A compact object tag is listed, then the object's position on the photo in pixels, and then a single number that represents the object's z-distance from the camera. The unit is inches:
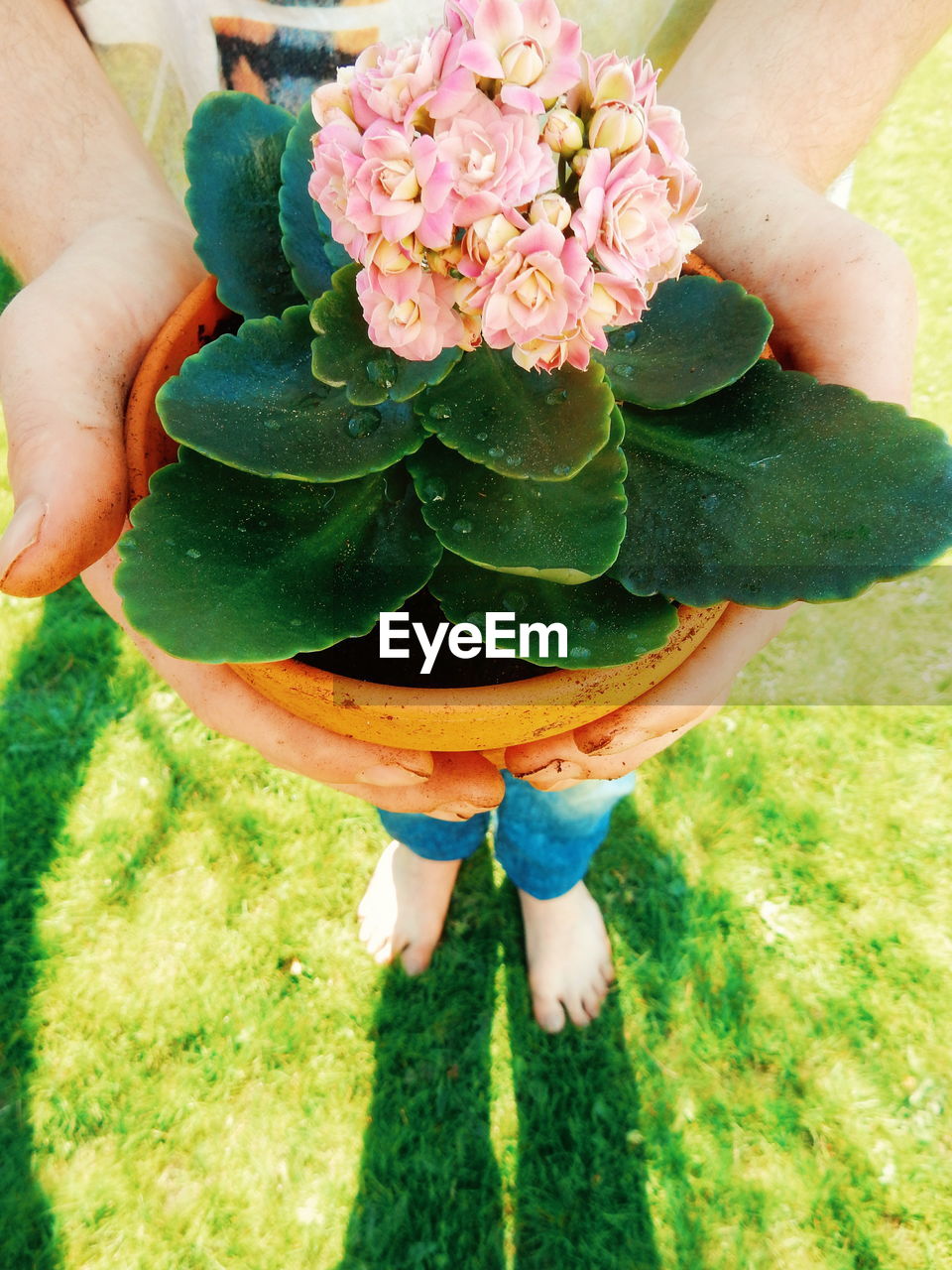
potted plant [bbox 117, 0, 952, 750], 7.1
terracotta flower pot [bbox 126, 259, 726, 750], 9.5
